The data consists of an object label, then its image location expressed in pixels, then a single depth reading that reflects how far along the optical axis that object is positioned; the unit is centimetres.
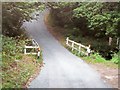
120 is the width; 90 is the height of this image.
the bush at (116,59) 1814
